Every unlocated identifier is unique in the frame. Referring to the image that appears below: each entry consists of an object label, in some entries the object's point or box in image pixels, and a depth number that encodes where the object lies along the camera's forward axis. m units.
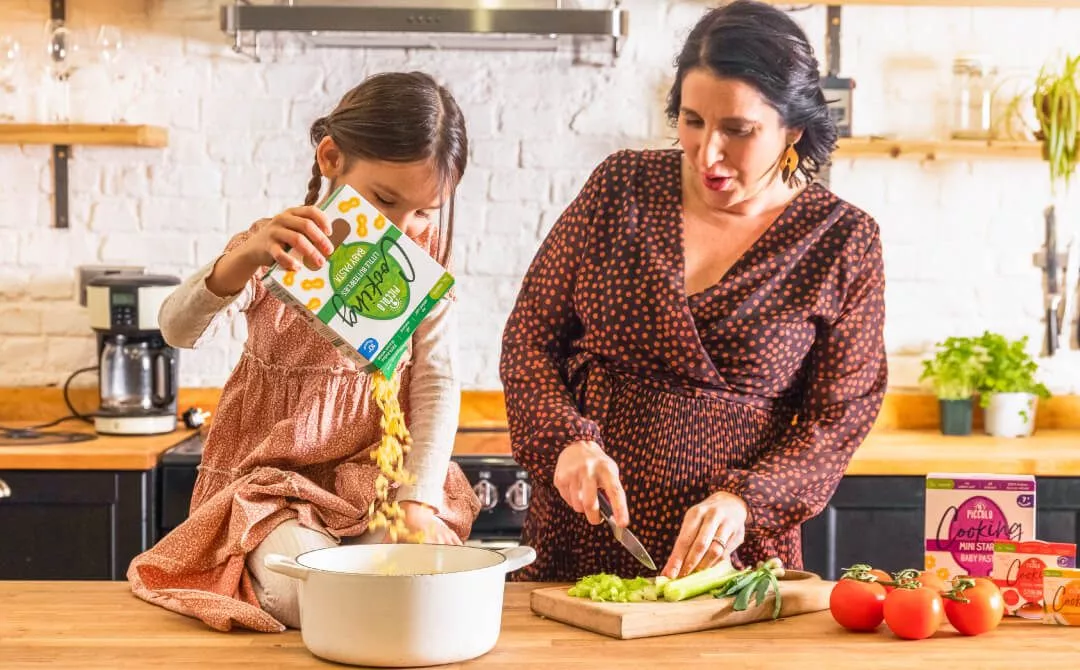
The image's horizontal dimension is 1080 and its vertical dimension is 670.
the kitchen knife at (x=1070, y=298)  3.54
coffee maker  3.14
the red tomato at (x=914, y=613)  1.48
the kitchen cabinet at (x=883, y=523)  2.99
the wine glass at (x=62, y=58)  3.34
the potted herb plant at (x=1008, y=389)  3.37
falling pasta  1.62
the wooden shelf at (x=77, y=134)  3.34
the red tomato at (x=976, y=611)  1.51
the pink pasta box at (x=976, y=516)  1.65
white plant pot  3.37
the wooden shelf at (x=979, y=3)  3.41
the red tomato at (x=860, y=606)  1.52
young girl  1.64
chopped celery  1.55
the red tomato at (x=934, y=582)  1.55
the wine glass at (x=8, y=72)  3.39
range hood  3.07
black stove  2.92
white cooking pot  1.30
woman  1.82
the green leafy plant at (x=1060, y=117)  3.39
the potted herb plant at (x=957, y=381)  3.39
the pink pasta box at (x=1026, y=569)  1.61
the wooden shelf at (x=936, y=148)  3.45
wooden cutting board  1.49
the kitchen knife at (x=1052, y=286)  3.54
